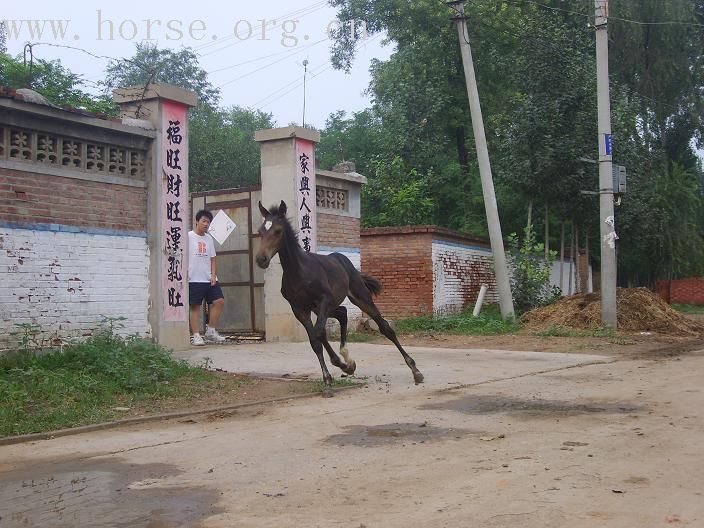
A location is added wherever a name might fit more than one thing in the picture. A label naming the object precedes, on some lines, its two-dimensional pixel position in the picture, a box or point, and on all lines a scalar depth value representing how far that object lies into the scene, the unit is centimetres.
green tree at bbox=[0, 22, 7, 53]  3512
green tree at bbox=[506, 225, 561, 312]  2036
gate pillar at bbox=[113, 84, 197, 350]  1112
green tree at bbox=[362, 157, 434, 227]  2392
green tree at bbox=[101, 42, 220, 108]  4406
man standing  1218
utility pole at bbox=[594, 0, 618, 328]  1714
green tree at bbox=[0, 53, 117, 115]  3044
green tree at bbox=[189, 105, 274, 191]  3422
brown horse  843
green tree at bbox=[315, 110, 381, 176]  3654
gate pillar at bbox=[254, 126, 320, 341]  1370
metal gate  1438
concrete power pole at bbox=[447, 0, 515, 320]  1780
